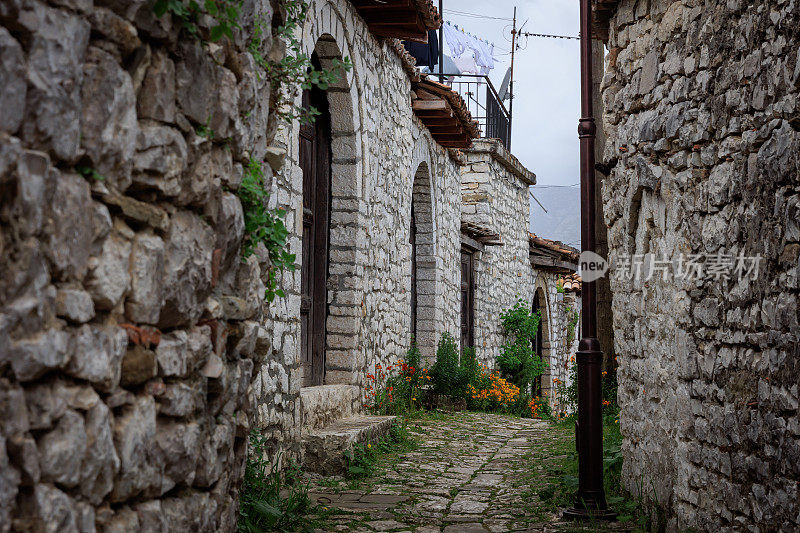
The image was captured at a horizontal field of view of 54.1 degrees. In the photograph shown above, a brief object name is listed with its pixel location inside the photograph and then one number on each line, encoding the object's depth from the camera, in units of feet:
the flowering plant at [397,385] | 25.08
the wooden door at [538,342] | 51.87
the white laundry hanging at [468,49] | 52.39
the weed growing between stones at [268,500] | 12.39
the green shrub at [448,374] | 32.89
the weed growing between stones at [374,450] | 18.13
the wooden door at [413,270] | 34.40
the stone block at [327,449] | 17.98
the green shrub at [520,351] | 44.11
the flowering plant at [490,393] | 35.17
